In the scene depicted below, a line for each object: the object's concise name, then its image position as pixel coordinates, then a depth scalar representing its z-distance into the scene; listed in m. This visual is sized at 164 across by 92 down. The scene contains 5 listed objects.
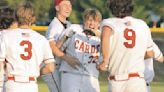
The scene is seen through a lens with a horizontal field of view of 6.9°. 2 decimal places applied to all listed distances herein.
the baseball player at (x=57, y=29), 18.38
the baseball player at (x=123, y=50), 14.40
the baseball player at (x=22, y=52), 14.32
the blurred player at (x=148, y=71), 18.77
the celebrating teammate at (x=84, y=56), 17.70
